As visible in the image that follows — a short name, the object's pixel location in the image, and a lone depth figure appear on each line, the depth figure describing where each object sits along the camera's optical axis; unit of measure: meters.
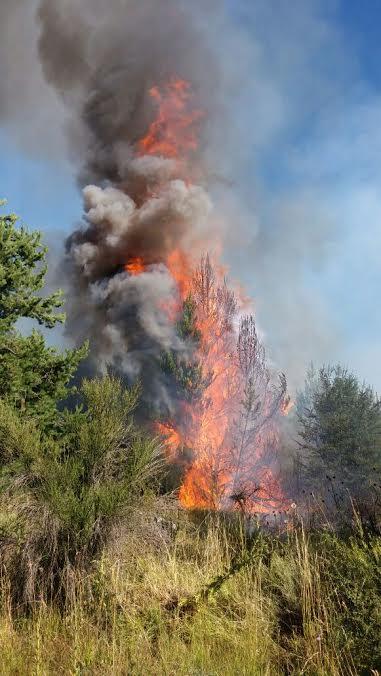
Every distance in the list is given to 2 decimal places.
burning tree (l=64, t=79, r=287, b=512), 23.25
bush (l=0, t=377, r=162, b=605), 4.33
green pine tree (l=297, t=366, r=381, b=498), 26.48
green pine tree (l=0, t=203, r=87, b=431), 12.54
